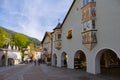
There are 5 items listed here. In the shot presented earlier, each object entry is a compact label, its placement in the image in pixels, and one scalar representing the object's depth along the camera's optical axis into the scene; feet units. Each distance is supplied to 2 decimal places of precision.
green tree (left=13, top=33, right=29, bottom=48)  102.77
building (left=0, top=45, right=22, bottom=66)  68.37
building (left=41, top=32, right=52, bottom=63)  66.22
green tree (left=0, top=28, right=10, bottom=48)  82.82
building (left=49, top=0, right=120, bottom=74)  27.13
